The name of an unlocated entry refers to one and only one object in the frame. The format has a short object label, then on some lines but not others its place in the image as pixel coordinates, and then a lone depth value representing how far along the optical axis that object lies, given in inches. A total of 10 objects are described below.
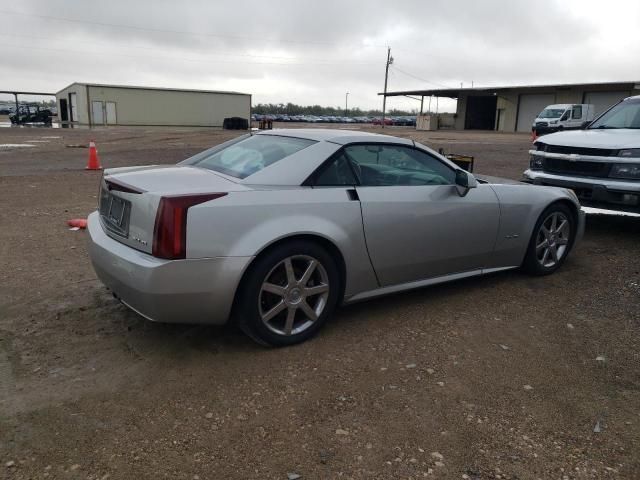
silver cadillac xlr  128.3
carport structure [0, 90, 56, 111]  2278.5
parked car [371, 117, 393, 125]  2880.7
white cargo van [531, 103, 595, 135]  1338.6
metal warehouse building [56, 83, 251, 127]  1795.0
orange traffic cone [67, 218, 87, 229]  267.6
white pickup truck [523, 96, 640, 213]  252.2
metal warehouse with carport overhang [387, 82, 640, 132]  1791.3
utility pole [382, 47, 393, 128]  2669.8
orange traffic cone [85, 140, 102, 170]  525.0
